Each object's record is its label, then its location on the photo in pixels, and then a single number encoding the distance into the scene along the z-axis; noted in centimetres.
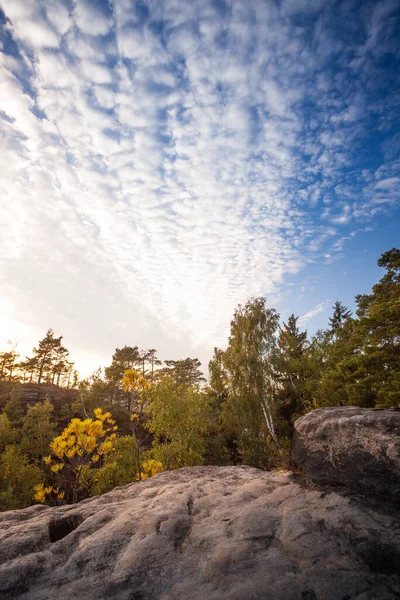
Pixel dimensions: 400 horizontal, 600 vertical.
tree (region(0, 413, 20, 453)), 2042
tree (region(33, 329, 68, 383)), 4762
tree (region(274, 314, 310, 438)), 2162
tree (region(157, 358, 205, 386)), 4188
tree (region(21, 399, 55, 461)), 2212
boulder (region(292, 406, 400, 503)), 346
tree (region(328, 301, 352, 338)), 3669
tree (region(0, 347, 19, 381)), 4469
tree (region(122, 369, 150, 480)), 663
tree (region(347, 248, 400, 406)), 1193
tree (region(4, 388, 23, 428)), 2862
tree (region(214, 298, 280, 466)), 2078
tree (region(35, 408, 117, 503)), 543
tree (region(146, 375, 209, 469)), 1087
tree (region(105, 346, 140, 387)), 3653
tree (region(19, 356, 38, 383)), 4725
